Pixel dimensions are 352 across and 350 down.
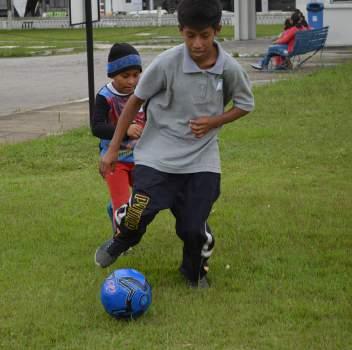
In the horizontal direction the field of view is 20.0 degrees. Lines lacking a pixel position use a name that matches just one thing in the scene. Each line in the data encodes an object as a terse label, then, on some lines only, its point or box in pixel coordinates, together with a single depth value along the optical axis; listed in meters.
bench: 22.50
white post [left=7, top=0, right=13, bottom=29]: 60.00
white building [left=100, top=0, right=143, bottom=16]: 83.66
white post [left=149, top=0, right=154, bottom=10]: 89.56
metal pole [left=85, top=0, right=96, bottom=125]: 12.04
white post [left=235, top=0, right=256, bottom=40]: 36.29
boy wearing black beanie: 6.32
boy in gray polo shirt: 5.51
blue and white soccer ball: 5.21
